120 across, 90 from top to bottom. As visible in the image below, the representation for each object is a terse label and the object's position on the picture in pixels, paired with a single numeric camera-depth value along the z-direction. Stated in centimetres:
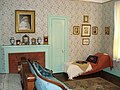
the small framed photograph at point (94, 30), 641
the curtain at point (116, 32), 550
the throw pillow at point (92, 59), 578
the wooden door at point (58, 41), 579
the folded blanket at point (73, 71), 522
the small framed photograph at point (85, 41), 630
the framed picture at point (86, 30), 625
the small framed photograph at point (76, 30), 611
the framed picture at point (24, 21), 532
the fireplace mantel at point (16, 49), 511
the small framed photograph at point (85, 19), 623
